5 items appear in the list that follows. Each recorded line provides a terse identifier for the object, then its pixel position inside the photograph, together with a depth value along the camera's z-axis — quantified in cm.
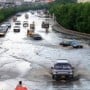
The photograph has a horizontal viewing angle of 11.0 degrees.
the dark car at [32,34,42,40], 8406
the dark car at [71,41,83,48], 7036
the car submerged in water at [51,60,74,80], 4119
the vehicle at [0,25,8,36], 9115
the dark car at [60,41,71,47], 7211
